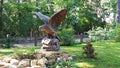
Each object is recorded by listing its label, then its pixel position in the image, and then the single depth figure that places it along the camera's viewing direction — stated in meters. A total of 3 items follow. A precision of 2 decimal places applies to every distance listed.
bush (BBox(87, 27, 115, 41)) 23.13
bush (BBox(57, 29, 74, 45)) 18.97
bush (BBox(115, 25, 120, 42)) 20.93
